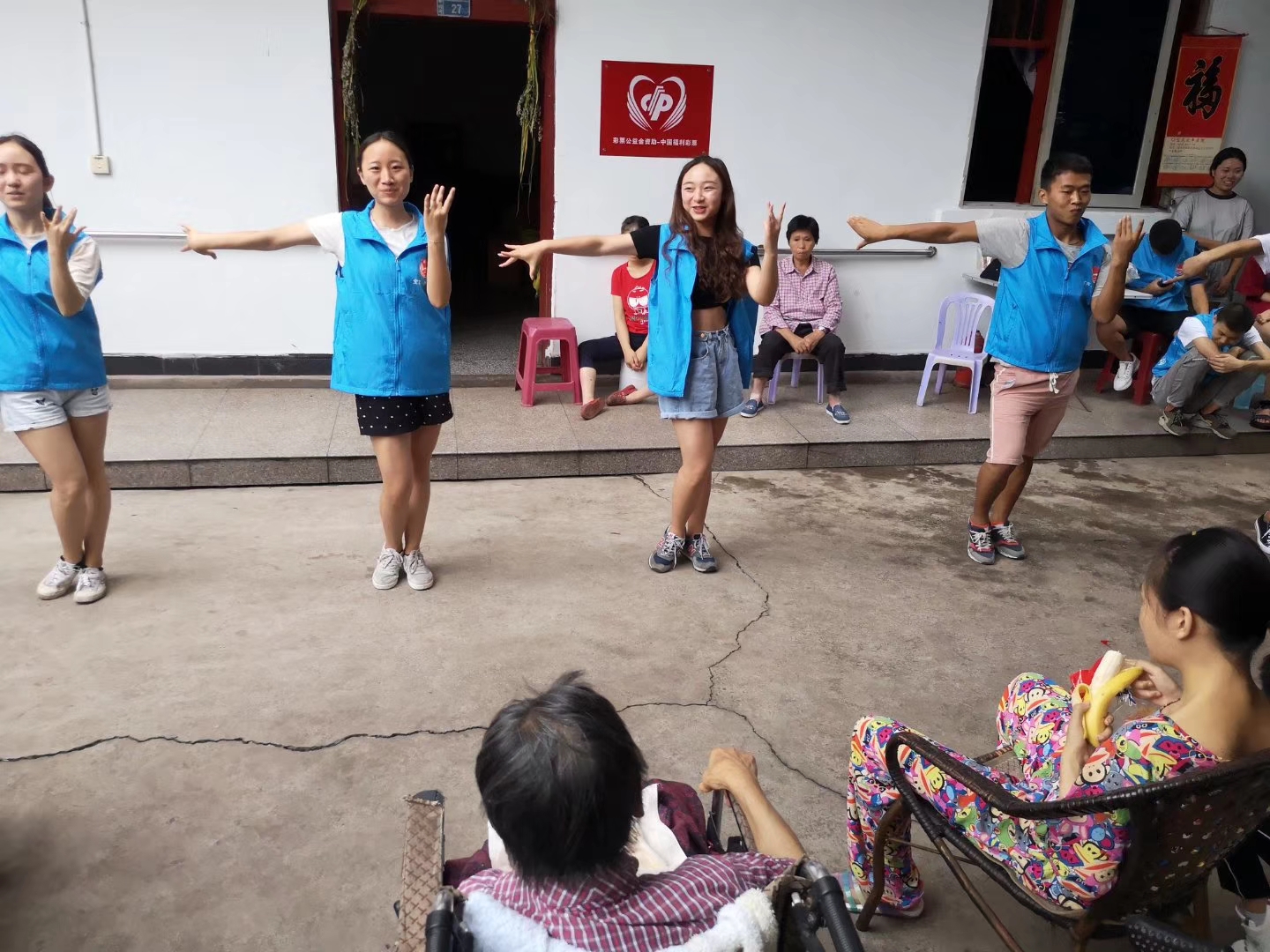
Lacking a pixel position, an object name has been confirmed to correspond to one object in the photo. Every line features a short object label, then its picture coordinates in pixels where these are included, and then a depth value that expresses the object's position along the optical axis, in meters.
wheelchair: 1.20
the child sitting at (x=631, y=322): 5.41
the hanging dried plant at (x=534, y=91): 5.41
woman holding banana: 1.58
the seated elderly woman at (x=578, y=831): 1.21
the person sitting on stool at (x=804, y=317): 5.63
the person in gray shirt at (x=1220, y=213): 6.21
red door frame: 5.30
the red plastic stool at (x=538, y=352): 5.51
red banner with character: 6.30
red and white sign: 5.60
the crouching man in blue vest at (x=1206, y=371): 5.10
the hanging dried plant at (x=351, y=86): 5.24
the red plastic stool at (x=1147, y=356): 6.12
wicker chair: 1.45
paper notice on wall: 6.46
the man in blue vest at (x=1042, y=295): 3.56
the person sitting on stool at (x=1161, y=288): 6.01
